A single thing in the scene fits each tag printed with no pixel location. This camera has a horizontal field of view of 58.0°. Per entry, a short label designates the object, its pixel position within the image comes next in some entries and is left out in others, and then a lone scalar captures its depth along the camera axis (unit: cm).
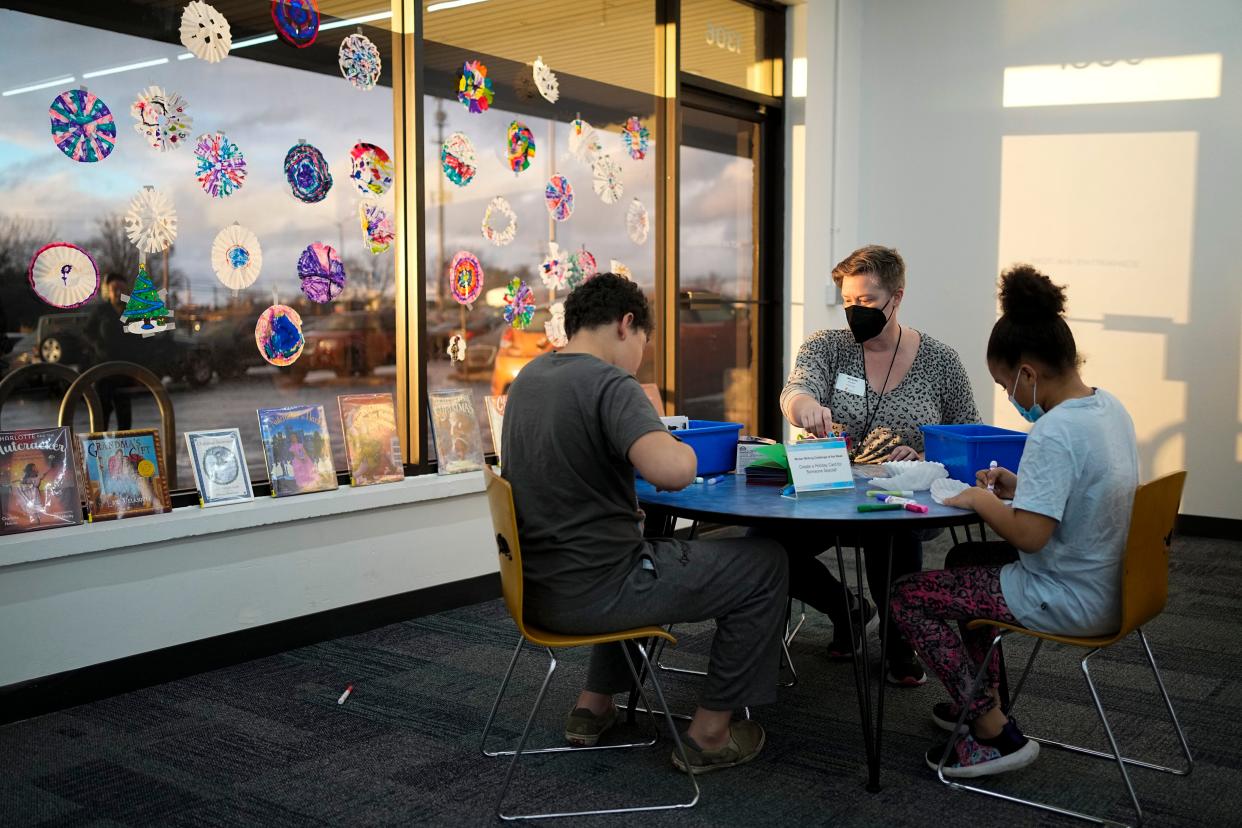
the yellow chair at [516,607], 267
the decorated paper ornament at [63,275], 360
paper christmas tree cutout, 383
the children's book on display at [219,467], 398
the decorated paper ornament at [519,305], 521
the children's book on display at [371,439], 446
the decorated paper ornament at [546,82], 529
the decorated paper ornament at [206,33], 392
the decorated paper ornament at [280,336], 425
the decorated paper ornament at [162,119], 381
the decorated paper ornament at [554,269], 539
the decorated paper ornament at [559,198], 539
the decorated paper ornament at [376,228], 456
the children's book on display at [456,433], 482
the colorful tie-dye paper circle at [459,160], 486
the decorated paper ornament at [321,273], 436
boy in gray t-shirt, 276
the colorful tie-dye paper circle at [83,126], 362
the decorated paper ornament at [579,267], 552
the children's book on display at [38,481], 348
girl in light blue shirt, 265
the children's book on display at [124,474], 370
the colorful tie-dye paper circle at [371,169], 450
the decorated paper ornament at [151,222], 382
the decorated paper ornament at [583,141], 550
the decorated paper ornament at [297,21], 419
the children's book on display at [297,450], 420
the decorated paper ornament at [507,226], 507
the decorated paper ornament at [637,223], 585
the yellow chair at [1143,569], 259
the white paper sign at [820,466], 302
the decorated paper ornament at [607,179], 565
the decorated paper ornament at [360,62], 444
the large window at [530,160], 486
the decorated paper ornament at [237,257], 407
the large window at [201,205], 358
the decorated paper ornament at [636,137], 581
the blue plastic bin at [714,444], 323
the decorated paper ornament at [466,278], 494
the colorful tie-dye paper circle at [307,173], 429
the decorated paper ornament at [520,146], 519
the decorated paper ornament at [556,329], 545
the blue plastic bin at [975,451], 306
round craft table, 273
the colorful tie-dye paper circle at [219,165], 399
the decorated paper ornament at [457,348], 494
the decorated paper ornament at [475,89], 492
